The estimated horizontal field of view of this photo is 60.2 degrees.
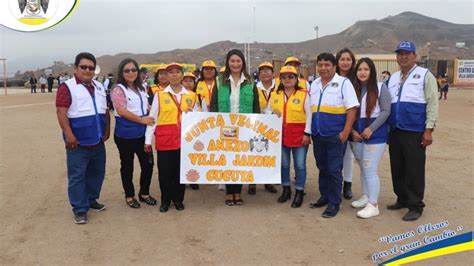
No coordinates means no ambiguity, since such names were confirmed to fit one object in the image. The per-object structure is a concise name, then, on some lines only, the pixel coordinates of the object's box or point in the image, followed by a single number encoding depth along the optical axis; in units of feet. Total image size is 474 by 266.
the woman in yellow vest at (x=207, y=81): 20.31
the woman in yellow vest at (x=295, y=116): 17.29
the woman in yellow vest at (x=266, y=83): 20.01
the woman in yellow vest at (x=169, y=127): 16.69
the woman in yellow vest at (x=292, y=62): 22.36
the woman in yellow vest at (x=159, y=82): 23.68
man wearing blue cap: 15.60
